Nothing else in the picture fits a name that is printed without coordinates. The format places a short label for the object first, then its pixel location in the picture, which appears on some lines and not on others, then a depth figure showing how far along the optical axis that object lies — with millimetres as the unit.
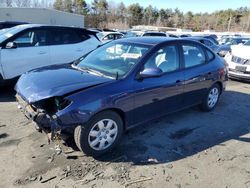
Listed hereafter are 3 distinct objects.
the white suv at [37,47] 4350
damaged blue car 2368
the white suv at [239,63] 6164
